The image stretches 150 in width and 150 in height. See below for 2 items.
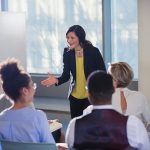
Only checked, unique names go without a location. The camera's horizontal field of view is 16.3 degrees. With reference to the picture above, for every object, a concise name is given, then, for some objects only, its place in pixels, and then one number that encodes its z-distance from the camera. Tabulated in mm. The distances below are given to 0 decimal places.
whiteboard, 6300
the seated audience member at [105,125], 2850
